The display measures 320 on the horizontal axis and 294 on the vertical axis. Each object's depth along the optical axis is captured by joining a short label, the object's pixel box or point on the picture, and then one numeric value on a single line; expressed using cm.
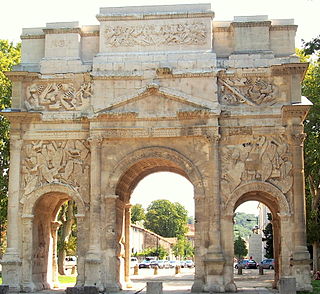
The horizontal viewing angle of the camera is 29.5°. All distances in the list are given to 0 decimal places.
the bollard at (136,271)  3903
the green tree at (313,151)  3192
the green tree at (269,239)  4853
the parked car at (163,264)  5642
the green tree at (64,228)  3641
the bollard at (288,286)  1777
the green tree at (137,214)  10002
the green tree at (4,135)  3198
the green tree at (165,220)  9600
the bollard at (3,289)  1583
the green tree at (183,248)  8606
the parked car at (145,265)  5525
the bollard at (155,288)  1611
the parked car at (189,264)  6503
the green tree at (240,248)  7312
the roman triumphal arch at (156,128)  2286
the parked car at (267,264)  5005
